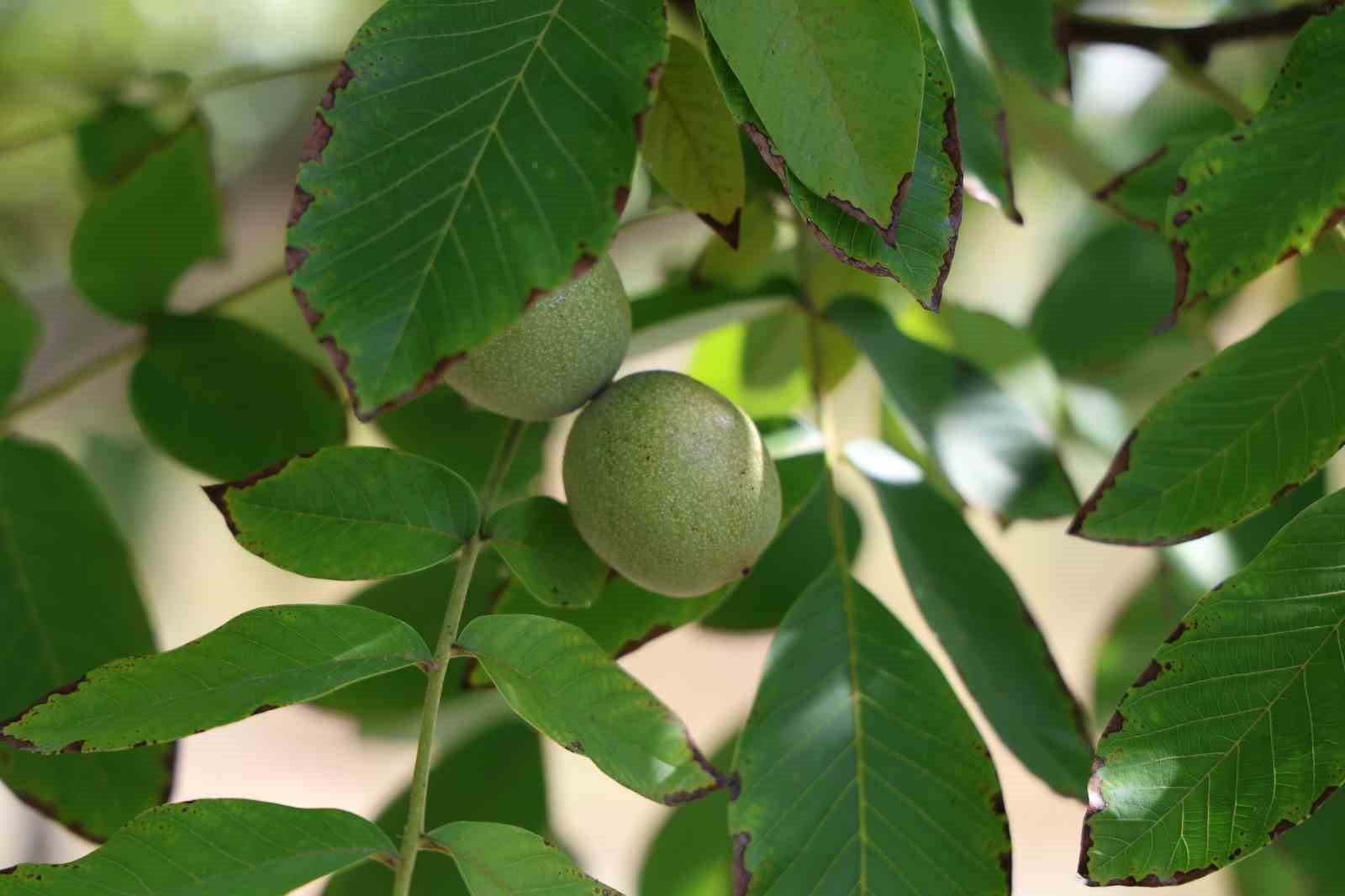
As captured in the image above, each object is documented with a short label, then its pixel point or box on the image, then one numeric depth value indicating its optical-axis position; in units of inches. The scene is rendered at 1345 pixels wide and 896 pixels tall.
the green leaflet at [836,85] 34.9
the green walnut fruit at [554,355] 37.3
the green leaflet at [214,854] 34.6
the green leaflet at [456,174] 34.4
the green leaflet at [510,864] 35.2
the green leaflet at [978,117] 37.3
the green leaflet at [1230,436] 36.2
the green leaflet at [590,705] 35.6
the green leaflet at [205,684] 35.1
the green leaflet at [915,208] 35.0
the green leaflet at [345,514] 36.3
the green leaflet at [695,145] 37.4
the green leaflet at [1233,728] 35.1
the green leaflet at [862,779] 36.4
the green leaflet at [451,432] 41.8
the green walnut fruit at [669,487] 37.2
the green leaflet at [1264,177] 36.1
